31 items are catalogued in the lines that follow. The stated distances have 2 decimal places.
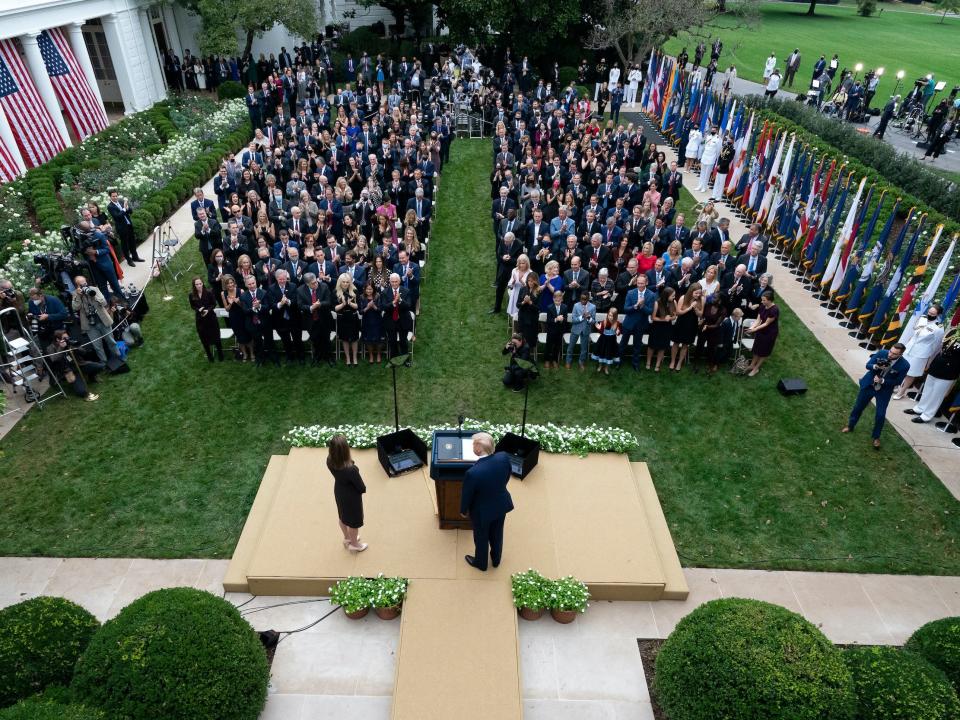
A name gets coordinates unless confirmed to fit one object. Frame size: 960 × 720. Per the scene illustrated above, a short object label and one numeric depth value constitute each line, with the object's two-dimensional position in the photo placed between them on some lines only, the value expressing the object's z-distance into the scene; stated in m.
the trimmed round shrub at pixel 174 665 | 4.93
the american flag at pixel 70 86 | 20.88
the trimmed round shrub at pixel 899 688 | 4.96
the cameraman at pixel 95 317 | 10.34
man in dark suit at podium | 6.24
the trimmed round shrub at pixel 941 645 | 5.46
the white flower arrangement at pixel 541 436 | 8.93
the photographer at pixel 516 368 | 10.39
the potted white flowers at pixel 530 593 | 6.77
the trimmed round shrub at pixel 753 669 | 4.97
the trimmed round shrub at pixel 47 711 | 4.52
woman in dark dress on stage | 6.32
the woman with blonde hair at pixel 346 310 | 10.63
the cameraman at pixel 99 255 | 12.09
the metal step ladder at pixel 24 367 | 9.95
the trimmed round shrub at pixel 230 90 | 27.25
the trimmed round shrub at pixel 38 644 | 5.11
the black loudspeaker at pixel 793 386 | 10.61
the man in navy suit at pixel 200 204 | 13.51
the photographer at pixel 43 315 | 10.02
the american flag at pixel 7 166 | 18.00
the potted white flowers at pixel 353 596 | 6.75
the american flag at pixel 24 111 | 18.41
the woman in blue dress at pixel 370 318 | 10.61
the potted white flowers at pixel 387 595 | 6.77
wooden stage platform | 6.13
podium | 7.15
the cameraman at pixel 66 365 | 10.04
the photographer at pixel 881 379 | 8.98
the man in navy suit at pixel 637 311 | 10.59
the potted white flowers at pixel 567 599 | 6.76
